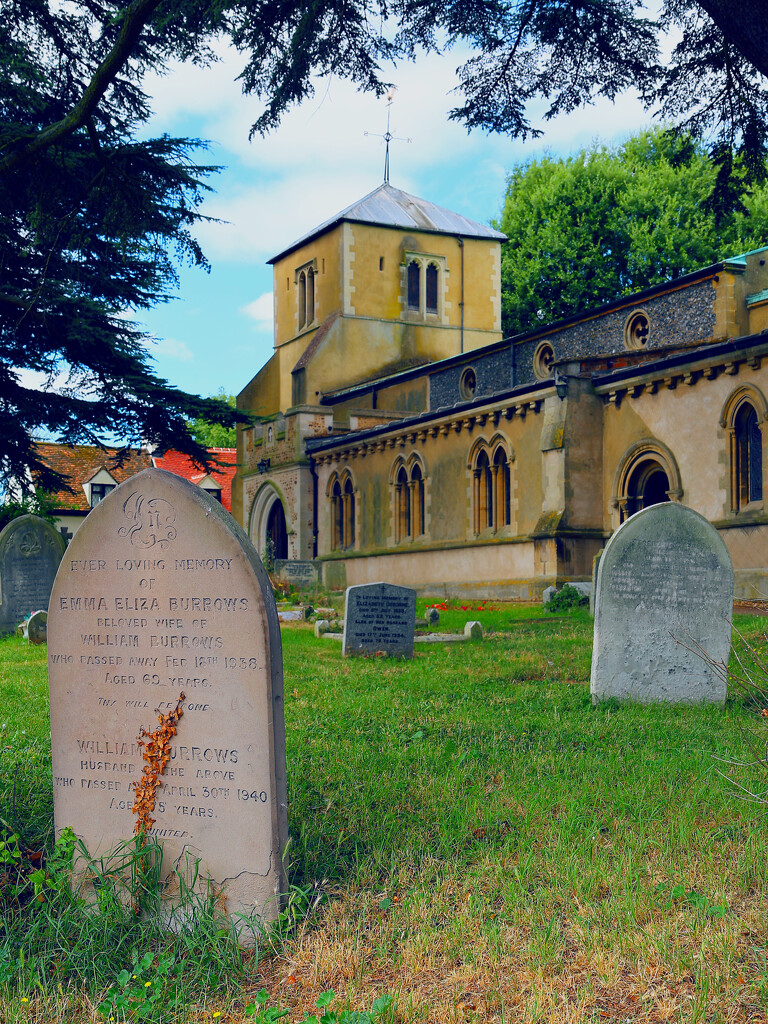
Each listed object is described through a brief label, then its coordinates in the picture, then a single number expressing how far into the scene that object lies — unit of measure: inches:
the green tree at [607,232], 1553.9
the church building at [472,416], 805.2
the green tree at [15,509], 1065.5
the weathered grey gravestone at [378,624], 498.9
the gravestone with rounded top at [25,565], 693.9
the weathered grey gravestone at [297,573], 1122.0
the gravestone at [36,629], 610.5
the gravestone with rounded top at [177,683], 151.3
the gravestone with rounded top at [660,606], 317.7
